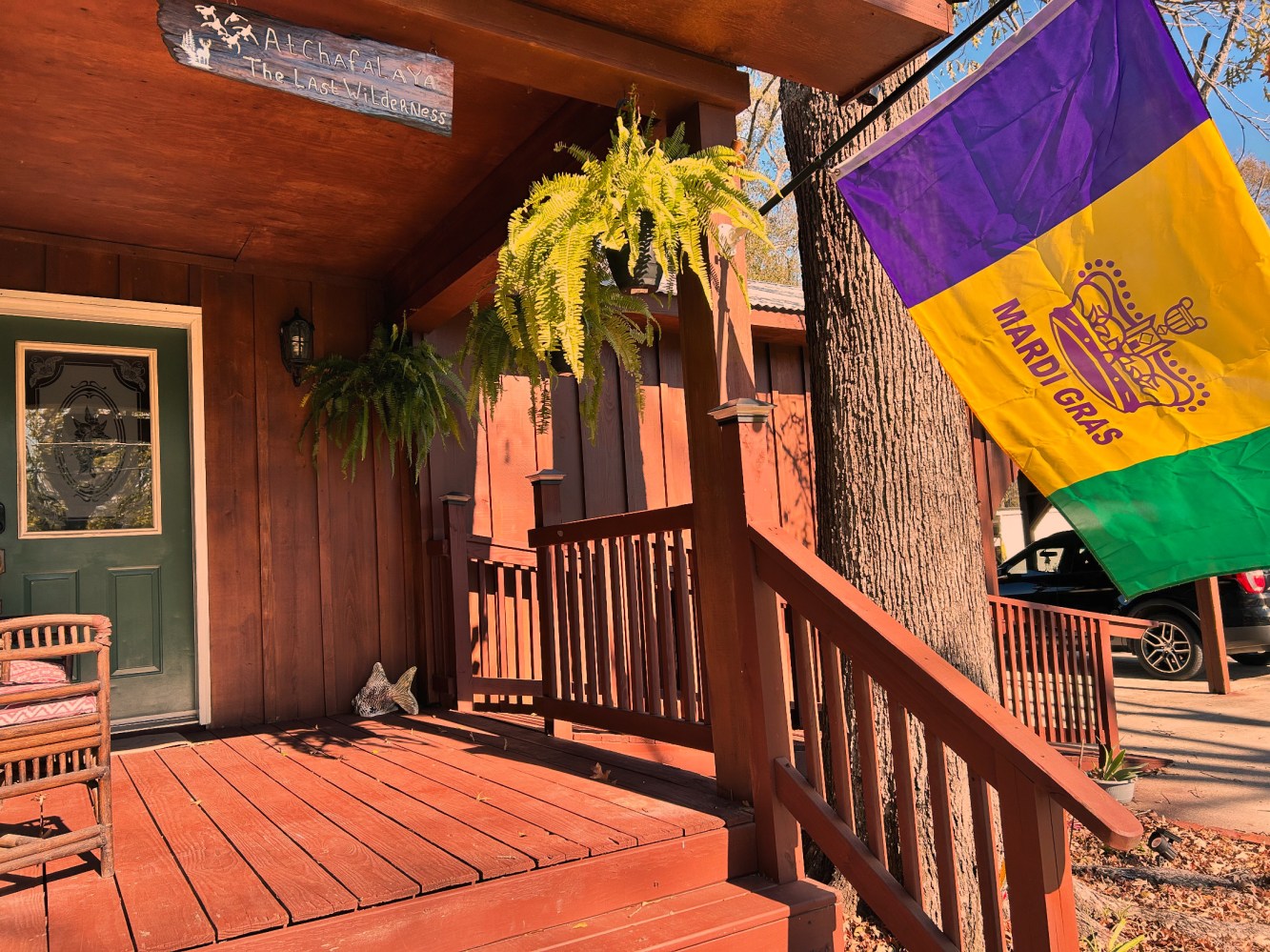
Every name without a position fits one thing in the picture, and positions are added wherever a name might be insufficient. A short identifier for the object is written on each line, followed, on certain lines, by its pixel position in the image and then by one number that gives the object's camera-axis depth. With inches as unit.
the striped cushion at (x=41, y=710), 96.5
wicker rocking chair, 91.2
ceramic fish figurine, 187.0
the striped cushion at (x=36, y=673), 114.7
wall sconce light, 186.6
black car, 318.7
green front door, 166.4
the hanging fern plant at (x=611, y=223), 101.3
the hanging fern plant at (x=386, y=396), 181.5
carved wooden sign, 90.4
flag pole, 103.9
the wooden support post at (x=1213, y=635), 286.7
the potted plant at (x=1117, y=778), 173.5
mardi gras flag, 88.7
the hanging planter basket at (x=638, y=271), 109.2
